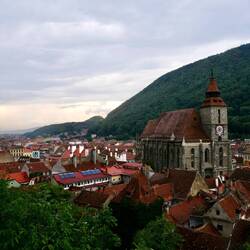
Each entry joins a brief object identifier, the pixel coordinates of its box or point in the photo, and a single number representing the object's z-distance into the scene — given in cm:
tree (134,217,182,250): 1914
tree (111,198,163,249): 2537
